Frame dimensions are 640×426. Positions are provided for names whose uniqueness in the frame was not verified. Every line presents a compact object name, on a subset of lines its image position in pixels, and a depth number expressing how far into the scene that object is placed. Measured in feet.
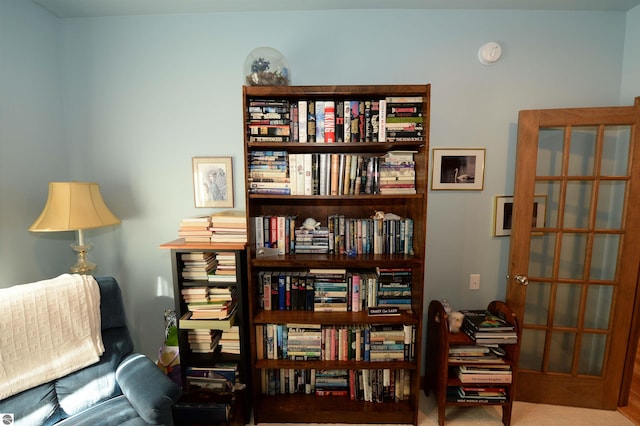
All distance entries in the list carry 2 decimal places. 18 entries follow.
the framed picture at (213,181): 6.11
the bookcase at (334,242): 4.92
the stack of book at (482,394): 5.31
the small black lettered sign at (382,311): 5.28
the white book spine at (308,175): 5.08
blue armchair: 4.03
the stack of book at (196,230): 5.22
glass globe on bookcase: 4.97
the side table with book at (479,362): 5.28
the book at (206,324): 5.16
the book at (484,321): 5.29
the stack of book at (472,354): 5.37
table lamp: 4.77
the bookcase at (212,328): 5.05
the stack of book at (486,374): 5.28
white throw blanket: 4.02
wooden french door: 5.41
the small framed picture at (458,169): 5.95
